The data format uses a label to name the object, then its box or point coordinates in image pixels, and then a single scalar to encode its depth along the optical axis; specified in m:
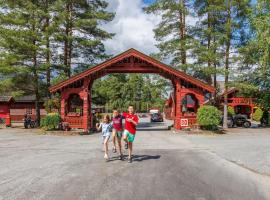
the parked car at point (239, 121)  18.89
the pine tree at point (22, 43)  16.39
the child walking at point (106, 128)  6.96
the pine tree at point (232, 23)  16.96
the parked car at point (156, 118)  29.03
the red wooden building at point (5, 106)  20.75
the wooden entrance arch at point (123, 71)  15.18
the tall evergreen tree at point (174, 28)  17.96
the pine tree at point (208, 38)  16.88
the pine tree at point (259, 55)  15.08
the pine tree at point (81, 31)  17.41
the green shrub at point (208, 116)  14.25
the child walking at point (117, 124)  6.98
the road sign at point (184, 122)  15.38
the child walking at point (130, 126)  6.56
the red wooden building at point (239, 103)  26.54
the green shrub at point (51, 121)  14.25
